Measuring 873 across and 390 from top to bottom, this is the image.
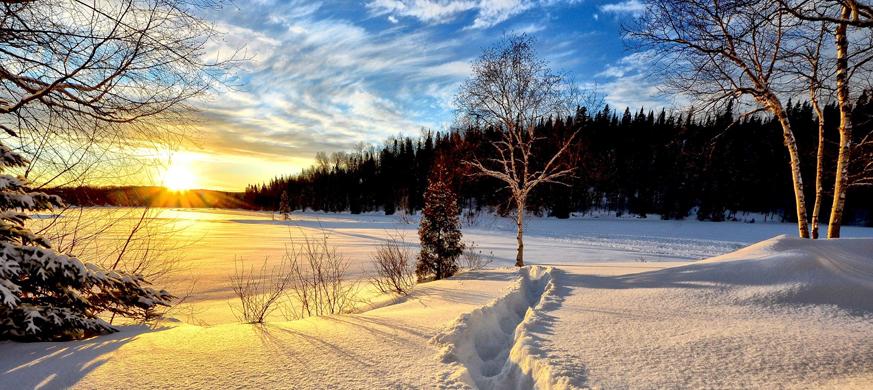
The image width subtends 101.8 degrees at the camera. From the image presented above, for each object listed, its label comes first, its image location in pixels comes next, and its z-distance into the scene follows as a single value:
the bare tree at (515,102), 10.53
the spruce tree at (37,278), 3.09
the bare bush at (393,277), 8.38
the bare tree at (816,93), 6.38
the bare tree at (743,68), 7.55
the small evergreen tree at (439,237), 9.33
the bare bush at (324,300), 6.91
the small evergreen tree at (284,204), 48.41
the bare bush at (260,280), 6.53
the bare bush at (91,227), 4.34
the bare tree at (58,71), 2.71
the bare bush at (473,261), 10.90
